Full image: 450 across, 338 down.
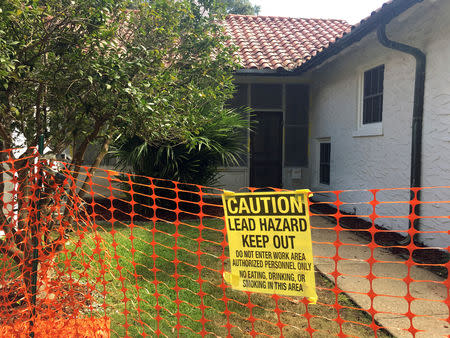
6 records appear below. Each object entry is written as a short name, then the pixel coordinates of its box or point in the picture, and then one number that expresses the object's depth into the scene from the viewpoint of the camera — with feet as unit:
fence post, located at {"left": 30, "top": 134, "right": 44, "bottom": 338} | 8.91
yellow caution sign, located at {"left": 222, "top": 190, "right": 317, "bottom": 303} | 7.23
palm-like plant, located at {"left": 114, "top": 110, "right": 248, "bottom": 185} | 23.27
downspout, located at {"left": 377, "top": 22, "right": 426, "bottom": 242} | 17.94
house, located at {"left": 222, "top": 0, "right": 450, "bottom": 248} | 17.04
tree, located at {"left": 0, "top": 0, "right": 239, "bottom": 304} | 10.10
